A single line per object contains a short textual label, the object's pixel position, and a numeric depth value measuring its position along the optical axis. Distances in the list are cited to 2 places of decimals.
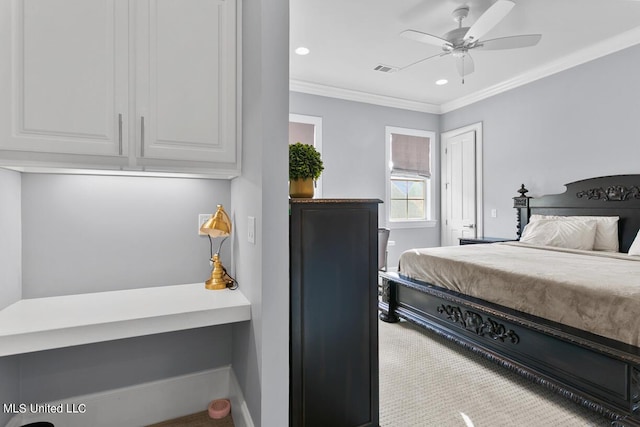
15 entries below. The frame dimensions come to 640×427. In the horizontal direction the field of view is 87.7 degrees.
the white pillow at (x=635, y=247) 2.99
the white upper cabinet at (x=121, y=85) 1.36
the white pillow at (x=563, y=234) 3.45
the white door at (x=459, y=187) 5.27
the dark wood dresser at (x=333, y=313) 1.56
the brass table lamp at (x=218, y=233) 1.81
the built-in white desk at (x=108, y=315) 1.29
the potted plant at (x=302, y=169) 1.66
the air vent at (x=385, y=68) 4.21
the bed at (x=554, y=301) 1.74
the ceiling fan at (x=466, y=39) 2.74
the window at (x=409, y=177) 5.54
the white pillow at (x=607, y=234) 3.36
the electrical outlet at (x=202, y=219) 2.00
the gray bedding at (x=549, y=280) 1.79
